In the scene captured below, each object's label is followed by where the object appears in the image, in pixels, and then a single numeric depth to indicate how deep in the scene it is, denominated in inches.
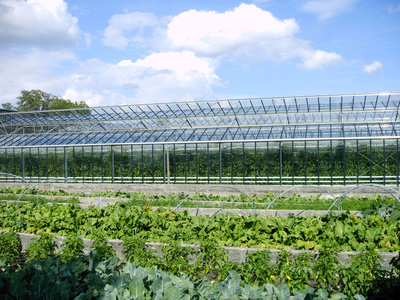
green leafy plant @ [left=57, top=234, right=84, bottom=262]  283.7
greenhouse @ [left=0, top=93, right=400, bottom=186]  729.0
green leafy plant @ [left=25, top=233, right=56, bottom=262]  290.8
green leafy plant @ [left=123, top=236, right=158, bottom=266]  262.1
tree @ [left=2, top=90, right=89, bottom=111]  2243.5
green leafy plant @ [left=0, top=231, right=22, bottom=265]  305.1
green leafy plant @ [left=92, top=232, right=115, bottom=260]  282.4
